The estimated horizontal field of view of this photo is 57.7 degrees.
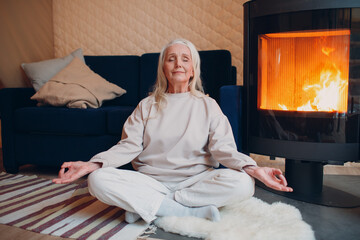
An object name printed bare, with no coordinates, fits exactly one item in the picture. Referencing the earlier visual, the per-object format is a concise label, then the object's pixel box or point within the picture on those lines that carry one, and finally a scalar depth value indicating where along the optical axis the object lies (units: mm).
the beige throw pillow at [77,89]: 2324
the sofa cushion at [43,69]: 2615
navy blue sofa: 2182
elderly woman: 1376
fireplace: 1597
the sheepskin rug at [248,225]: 1249
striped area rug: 1343
